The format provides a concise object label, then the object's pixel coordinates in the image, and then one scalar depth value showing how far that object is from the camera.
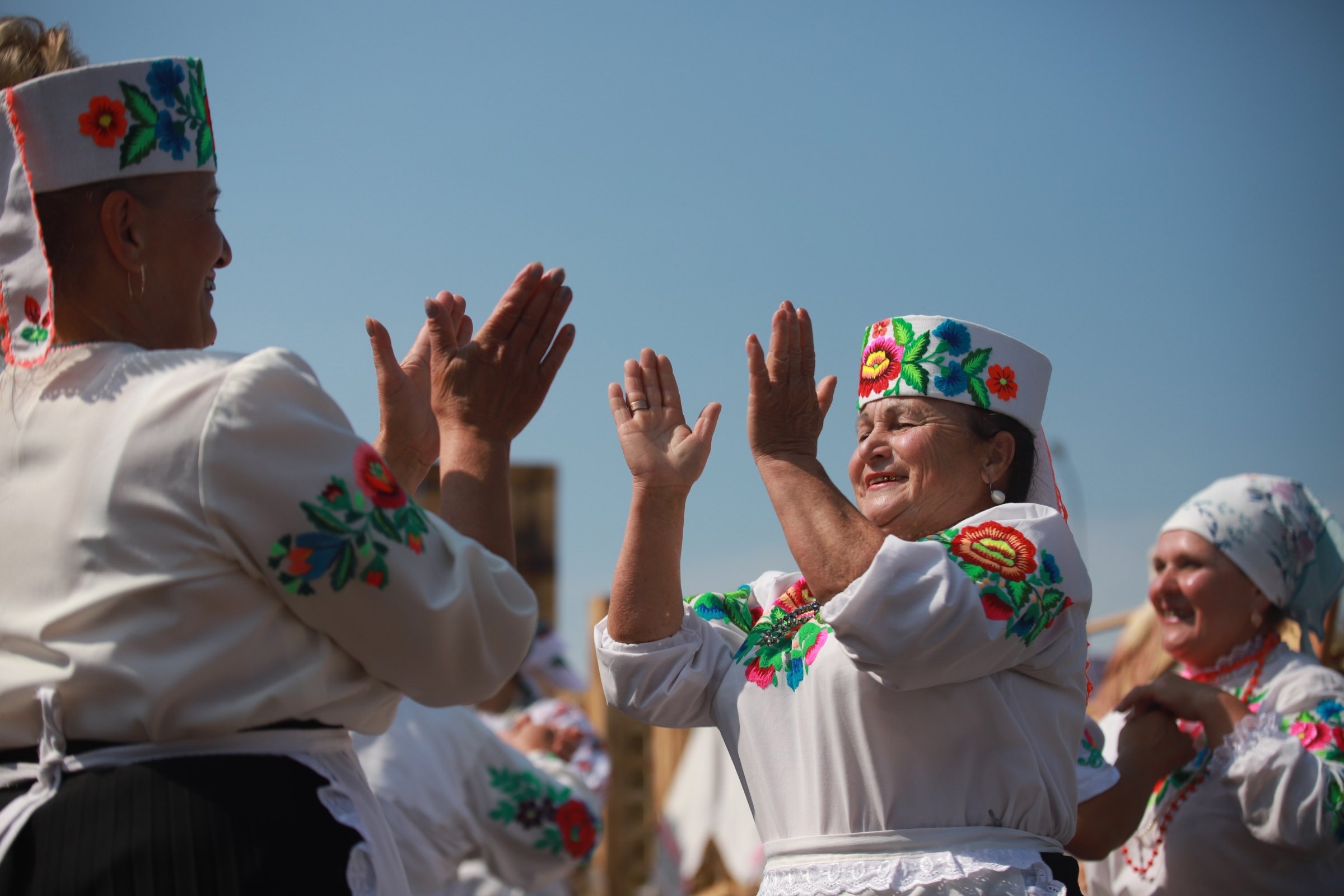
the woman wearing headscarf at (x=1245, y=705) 3.37
